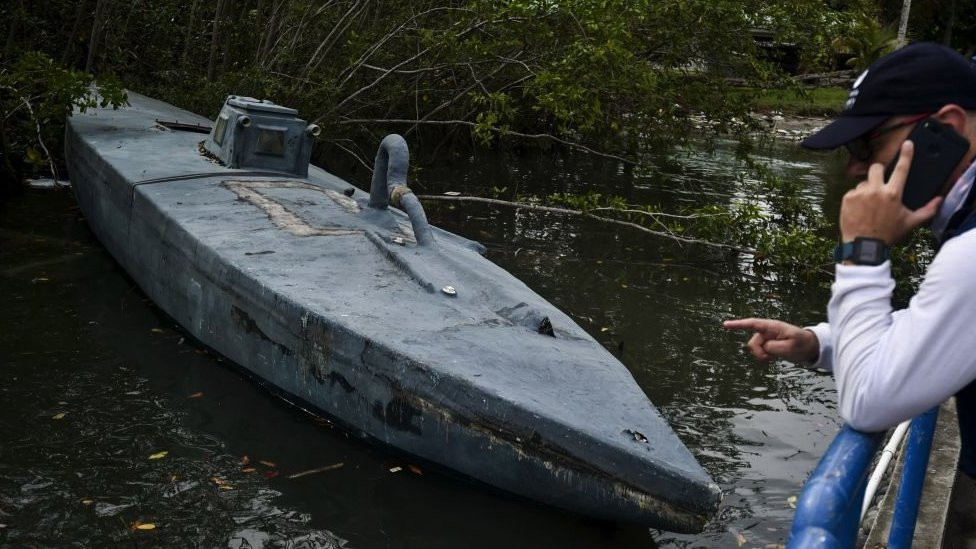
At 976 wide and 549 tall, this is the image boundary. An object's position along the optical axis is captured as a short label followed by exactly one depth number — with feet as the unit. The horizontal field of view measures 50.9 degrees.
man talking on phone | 5.66
